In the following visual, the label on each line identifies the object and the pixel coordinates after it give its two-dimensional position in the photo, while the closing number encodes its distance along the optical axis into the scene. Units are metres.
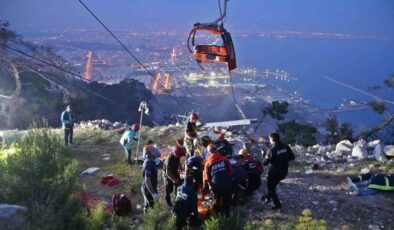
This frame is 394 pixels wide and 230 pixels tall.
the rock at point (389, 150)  13.77
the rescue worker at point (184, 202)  7.79
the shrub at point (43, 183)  7.00
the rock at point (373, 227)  8.38
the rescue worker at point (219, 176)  7.80
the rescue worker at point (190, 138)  10.77
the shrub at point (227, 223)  7.31
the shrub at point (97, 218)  7.52
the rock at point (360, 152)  14.40
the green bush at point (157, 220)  7.44
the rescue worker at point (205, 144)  9.52
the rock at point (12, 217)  6.07
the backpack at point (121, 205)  9.16
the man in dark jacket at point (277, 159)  8.62
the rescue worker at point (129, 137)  13.17
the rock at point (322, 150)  16.05
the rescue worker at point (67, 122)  16.05
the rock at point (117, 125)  22.03
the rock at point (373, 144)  15.29
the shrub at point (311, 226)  5.52
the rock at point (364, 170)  12.06
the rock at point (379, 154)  13.70
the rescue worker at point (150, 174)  8.29
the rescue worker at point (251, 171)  9.55
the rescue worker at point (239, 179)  8.65
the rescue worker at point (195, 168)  8.26
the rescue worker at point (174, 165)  8.53
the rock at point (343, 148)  15.45
